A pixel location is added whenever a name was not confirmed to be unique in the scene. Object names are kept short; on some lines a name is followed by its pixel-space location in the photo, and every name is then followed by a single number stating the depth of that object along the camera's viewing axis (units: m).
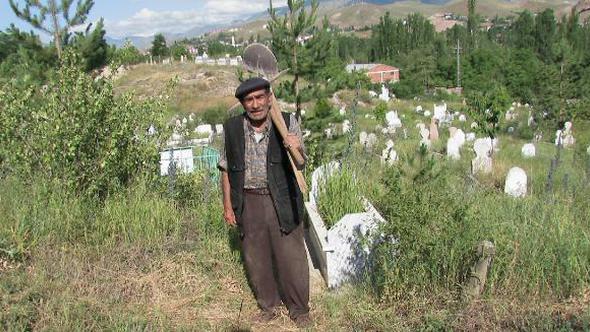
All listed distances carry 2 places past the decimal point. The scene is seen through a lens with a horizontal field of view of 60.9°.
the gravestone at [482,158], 9.41
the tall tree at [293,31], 6.61
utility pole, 46.34
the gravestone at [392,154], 9.75
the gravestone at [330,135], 7.51
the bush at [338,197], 4.57
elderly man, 3.31
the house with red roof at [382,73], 55.01
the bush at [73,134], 4.55
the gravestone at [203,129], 18.27
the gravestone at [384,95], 36.24
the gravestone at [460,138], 12.81
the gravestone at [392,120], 19.80
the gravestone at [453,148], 11.87
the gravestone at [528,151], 12.42
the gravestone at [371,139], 11.76
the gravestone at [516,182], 6.64
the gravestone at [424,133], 16.12
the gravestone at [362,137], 13.15
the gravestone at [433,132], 16.20
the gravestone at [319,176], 5.02
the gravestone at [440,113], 23.40
